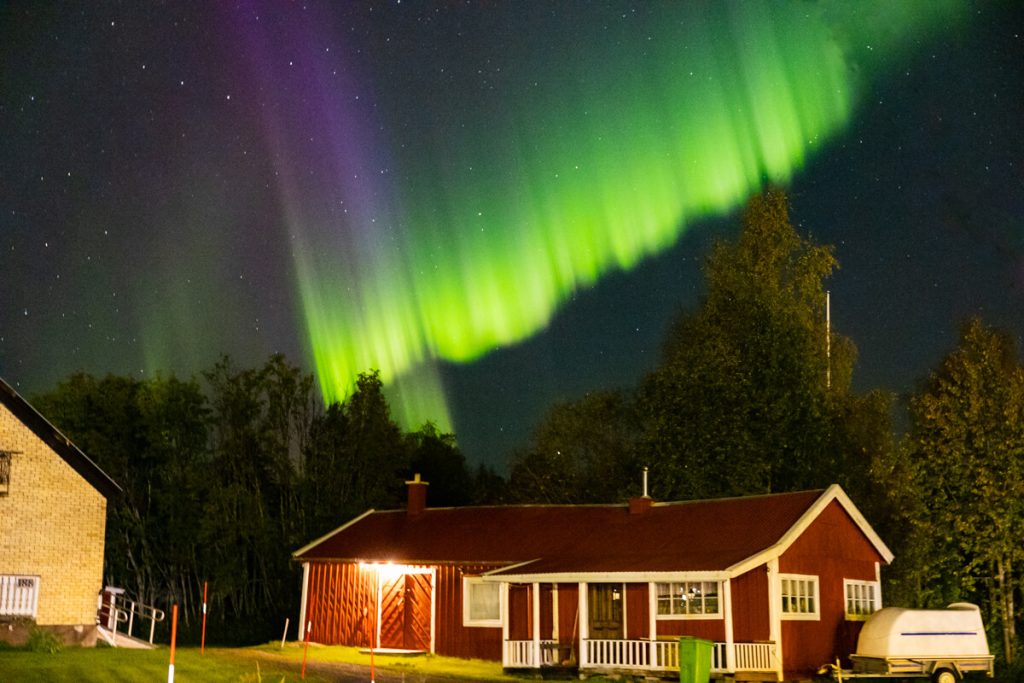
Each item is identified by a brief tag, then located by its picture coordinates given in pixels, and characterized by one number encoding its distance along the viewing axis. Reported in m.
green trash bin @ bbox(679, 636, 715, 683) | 24.62
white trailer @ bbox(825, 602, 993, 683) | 26.75
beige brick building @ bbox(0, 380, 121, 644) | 31.20
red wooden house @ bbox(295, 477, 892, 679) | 27.36
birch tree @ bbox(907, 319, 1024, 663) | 35.47
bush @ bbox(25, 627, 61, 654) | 29.20
